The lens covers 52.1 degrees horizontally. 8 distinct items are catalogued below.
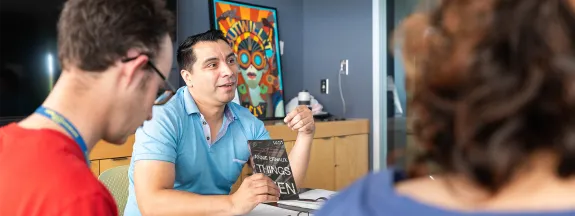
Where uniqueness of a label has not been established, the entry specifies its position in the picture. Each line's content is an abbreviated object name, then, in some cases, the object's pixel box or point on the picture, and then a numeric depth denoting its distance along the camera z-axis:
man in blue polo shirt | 1.76
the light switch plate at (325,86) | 5.00
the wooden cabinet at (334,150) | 4.05
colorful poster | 4.32
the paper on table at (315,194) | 2.06
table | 1.79
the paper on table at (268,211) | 1.80
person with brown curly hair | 0.61
